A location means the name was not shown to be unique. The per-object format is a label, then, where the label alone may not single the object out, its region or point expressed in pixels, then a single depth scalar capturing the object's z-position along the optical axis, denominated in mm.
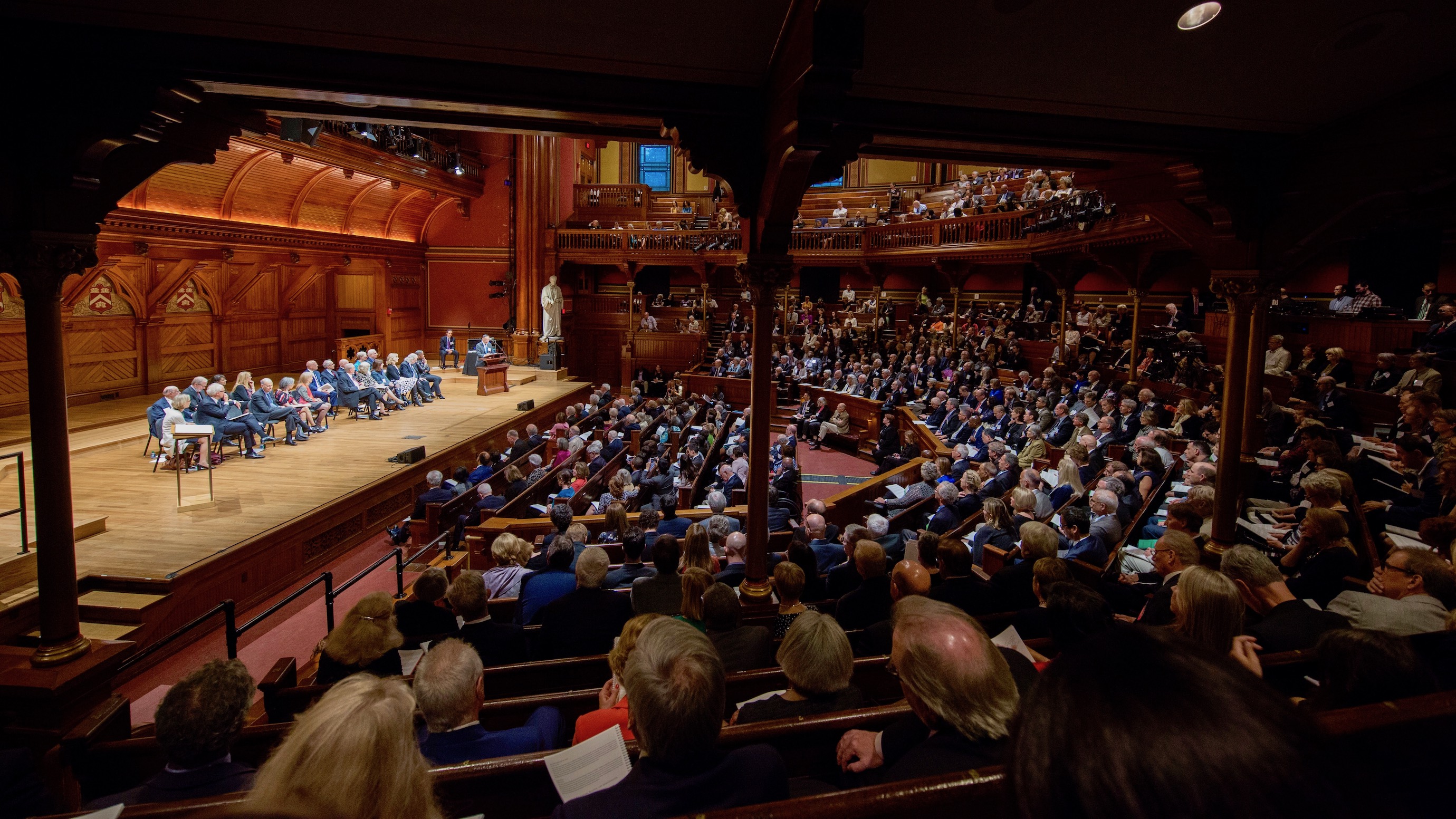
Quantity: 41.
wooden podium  14953
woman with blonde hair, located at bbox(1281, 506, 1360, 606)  3422
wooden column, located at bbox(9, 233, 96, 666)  3064
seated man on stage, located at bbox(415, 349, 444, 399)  14320
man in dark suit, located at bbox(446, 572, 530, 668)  3193
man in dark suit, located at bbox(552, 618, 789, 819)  1490
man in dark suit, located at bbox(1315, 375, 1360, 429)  7230
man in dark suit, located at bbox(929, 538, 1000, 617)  3510
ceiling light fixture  2934
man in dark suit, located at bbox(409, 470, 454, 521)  7859
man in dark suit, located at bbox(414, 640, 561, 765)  2041
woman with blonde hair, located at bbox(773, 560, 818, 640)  3564
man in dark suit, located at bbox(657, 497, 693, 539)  5910
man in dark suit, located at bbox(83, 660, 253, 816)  1858
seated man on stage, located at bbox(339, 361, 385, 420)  12367
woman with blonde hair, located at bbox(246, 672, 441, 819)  1194
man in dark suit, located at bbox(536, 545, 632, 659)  3379
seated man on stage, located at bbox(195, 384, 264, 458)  9062
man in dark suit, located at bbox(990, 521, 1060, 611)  3705
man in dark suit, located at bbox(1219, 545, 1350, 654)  2674
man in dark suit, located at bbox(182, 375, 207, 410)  9055
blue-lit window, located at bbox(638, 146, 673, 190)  23141
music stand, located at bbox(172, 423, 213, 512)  6965
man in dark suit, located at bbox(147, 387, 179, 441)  8641
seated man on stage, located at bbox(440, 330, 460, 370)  18094
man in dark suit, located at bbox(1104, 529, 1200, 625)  3066
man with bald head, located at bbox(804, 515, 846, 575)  5312
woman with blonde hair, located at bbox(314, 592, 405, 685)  2910
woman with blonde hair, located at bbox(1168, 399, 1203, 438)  7910
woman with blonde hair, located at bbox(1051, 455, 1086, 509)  6645
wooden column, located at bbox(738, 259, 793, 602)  3980
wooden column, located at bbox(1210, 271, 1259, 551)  4629
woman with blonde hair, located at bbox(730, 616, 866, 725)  2156
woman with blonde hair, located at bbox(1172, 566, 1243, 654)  2379
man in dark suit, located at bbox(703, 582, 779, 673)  2918
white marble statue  17953
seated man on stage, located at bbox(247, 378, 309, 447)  9945
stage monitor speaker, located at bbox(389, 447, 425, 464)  9375
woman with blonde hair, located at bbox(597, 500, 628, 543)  5809
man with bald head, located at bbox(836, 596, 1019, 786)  1555
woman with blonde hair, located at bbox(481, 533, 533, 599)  4547
